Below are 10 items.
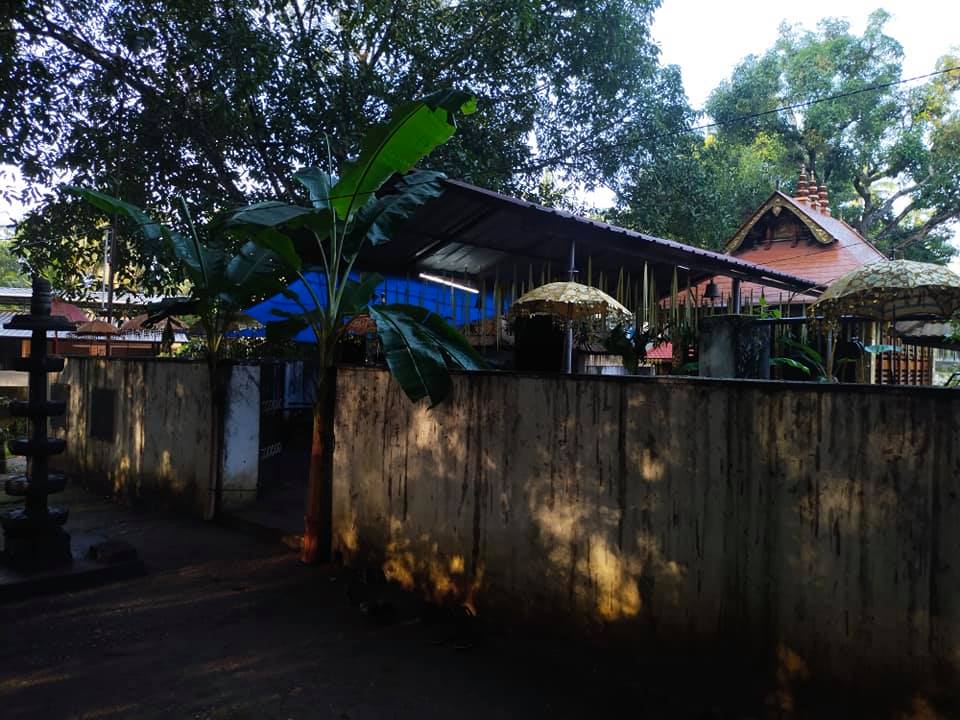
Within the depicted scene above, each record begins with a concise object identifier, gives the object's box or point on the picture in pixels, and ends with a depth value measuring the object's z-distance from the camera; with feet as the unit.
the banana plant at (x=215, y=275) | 18.88
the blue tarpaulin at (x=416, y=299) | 32.58
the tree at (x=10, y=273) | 125.70
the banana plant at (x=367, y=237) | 15.61
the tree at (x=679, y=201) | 49.32
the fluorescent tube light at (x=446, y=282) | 37.09
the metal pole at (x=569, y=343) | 27.17
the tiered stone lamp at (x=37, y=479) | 17.20
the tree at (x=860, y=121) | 76.23
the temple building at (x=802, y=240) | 55.52
